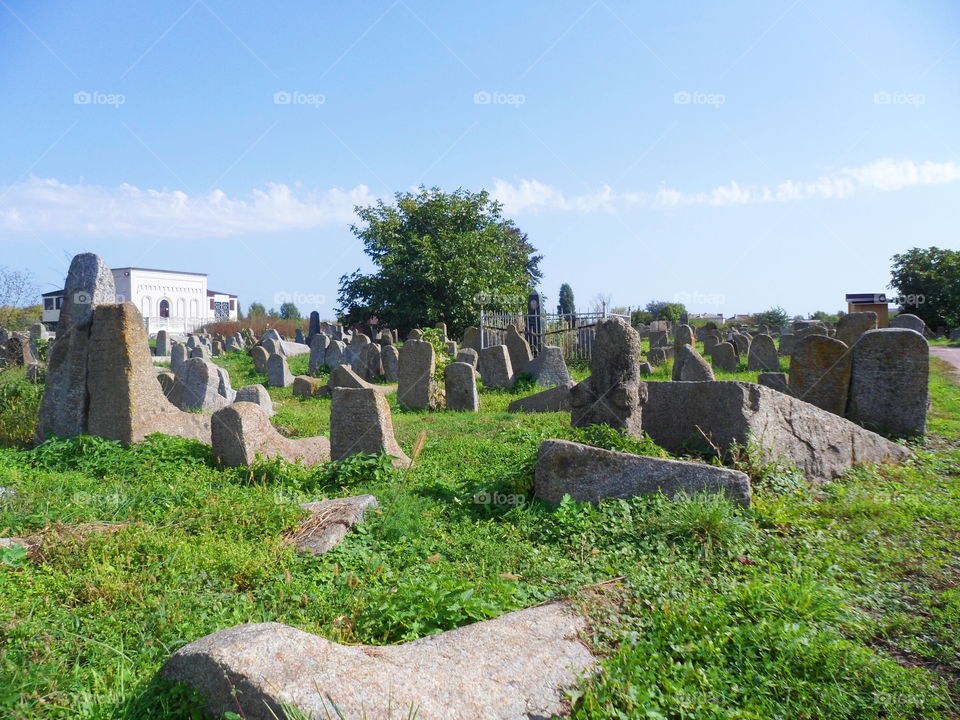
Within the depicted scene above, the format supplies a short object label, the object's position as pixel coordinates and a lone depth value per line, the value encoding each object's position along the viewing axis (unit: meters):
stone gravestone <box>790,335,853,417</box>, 9.88
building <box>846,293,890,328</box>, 40.69
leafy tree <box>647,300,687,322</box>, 52.91
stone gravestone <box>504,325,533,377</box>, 17.25
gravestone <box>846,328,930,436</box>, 9.36
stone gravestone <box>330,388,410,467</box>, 7.81
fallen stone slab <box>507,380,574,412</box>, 11.99
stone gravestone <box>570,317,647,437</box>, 7.46
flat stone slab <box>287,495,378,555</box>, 4.97
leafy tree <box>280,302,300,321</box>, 83.53
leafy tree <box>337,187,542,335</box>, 31.38
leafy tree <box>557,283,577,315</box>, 64.44
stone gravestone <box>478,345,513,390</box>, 15.84
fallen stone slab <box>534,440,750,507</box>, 5.55
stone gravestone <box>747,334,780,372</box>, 20.03
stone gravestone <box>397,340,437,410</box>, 13.77
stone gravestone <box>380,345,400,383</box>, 18.83
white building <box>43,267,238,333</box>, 59.62
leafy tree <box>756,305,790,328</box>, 49.52
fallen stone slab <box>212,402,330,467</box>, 7.57
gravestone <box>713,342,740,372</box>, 19.28
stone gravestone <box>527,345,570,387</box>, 15.61
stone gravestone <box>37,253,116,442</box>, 8.88
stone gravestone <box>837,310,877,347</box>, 14.59
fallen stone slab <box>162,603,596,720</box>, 2.66
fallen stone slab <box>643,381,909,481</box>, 7.14
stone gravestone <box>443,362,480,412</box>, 13.06
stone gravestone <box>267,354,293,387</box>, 17.94
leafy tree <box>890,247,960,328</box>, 38.47
